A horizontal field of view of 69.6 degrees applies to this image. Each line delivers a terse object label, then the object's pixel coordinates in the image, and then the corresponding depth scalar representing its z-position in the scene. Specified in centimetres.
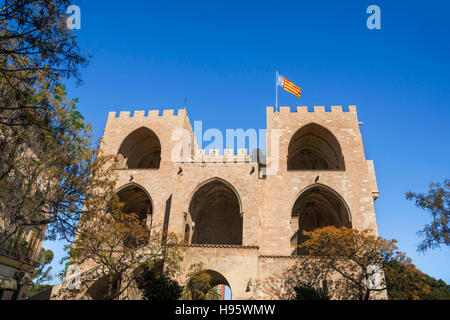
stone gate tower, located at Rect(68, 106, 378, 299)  1780
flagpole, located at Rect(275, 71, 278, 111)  2390
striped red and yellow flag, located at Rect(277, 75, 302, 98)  2353
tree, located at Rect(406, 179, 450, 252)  1205
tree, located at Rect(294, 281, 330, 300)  1420
